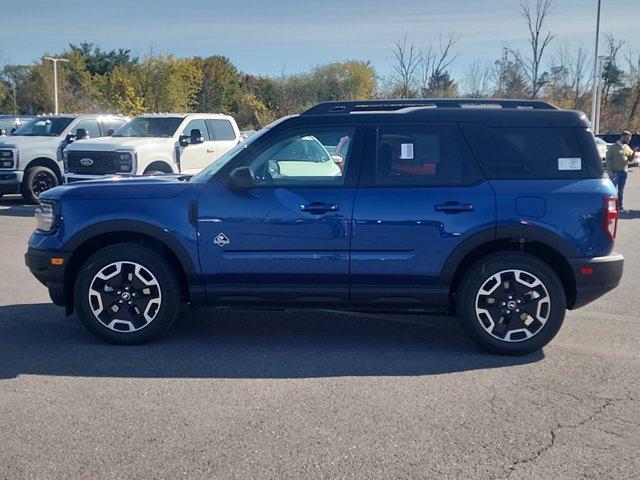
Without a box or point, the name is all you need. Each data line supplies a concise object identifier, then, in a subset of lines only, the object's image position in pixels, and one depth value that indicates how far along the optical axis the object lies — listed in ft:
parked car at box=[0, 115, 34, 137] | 76.33
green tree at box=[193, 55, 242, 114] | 165.07
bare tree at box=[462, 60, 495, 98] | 91.66
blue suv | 17.99
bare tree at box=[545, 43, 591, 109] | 119.75
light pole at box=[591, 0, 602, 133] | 105.09
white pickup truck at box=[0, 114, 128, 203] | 50.11
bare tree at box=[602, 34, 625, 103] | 146.95
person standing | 50.83
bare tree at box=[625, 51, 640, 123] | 146.51
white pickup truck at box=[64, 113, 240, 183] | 43.83
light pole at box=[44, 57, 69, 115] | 121.39
